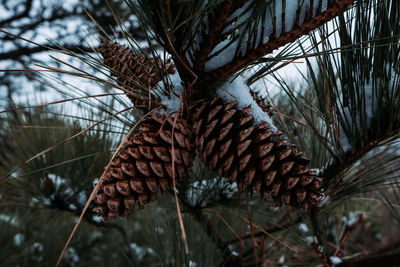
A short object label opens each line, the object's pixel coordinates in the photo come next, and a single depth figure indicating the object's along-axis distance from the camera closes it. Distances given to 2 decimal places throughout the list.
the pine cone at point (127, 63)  0.50
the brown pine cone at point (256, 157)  0.38
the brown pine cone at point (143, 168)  0.38
